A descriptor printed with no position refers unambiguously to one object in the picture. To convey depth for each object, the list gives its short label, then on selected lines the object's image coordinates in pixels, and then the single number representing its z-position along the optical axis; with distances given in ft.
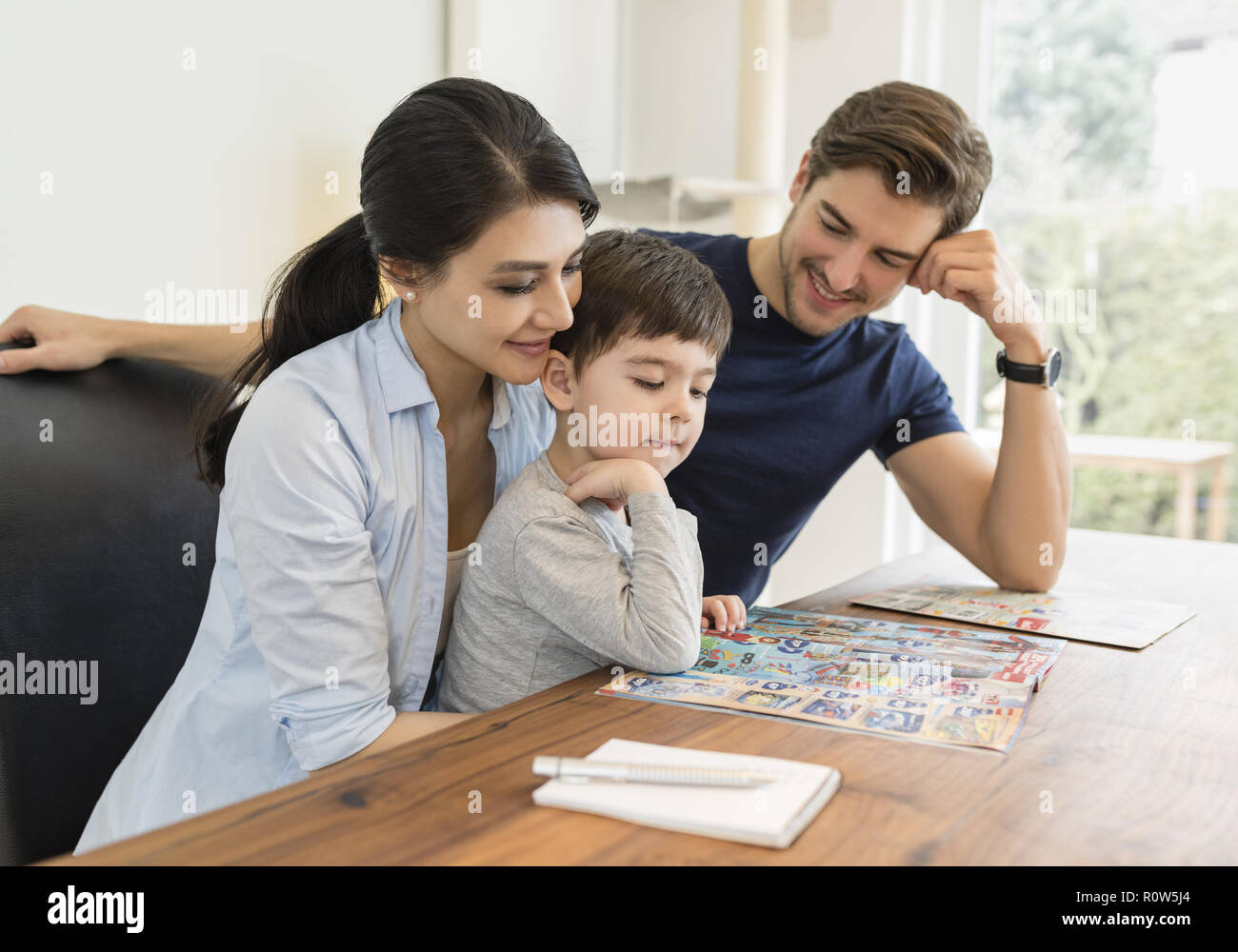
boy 3.18
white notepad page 2.07
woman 3.10
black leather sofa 3.45
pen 2.23
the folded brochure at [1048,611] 3.89
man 4.77
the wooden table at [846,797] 2.01
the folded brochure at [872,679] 2.80
